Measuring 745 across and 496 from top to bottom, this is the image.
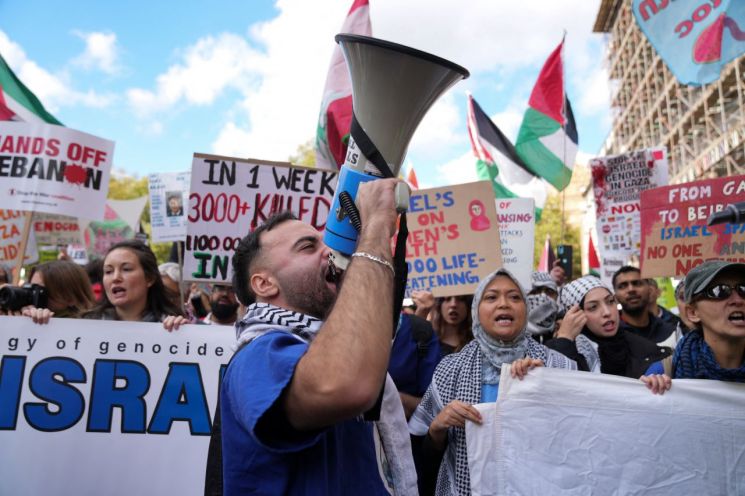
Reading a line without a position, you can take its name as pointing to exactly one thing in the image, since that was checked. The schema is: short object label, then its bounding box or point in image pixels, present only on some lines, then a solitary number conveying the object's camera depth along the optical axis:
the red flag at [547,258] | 11.68
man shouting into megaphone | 1.13
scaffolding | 24.95
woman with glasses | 2.39
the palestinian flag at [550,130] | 8.19
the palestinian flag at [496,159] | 8.84
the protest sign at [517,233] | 5.98
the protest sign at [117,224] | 12.73
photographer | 3.93
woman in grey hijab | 2.68
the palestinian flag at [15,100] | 5.90
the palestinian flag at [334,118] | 4.71
